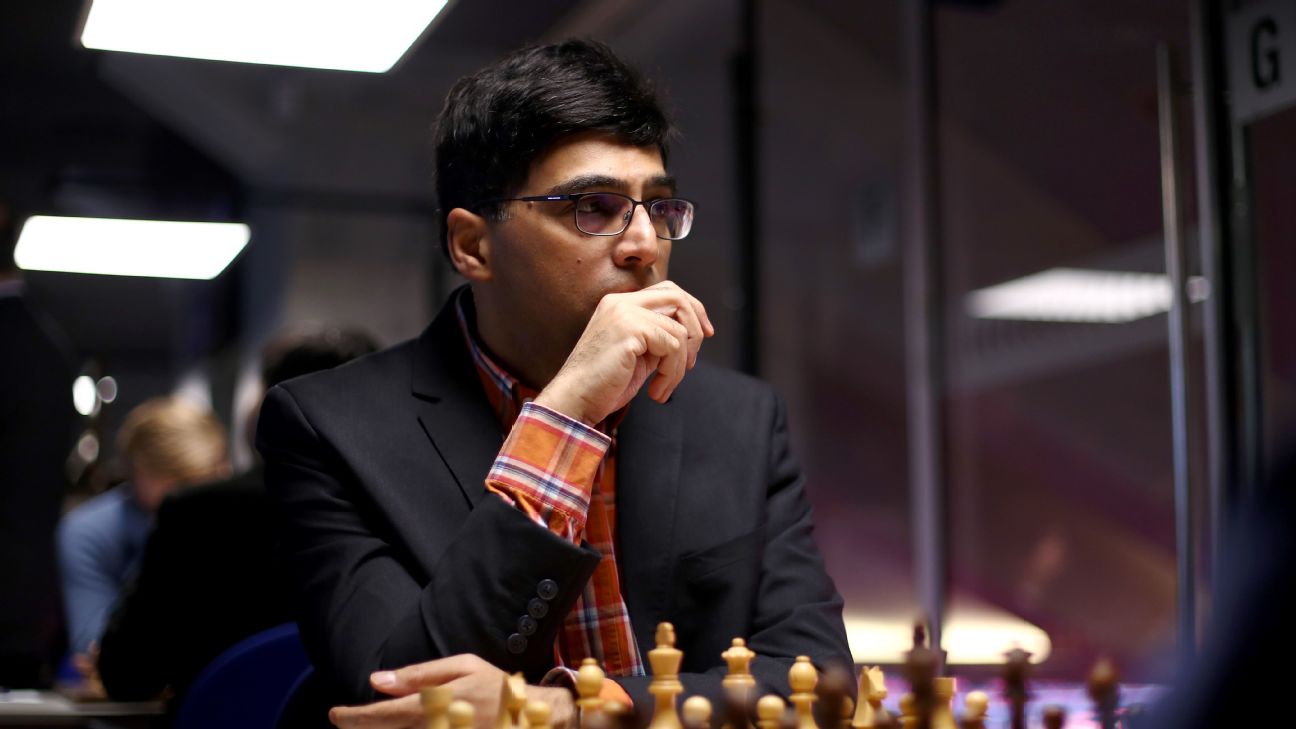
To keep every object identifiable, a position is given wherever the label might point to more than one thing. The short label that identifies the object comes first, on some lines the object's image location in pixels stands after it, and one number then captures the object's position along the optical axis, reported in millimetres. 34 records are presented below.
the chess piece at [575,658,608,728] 1014
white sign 2854
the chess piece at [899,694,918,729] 940
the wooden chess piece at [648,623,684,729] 993
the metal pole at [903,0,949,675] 4695
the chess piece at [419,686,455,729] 928
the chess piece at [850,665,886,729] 1104
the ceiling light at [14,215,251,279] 7344
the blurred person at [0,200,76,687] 2873
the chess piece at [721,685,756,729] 825
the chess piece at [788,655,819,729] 1042
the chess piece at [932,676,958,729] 1019
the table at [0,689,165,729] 2486
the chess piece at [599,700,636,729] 842
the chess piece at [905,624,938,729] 836
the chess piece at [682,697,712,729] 903
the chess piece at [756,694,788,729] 928
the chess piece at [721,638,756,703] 1087
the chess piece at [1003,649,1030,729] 908
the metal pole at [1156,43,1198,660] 2795
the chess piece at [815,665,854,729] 835
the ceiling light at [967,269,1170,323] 4098
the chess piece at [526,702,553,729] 922
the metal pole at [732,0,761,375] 5398
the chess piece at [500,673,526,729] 978
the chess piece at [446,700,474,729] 912
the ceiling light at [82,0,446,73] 2740
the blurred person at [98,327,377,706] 2580
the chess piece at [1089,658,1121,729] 918
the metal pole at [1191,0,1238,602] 3080
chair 1827
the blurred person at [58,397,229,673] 4203
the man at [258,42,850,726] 1325
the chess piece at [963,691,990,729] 945
